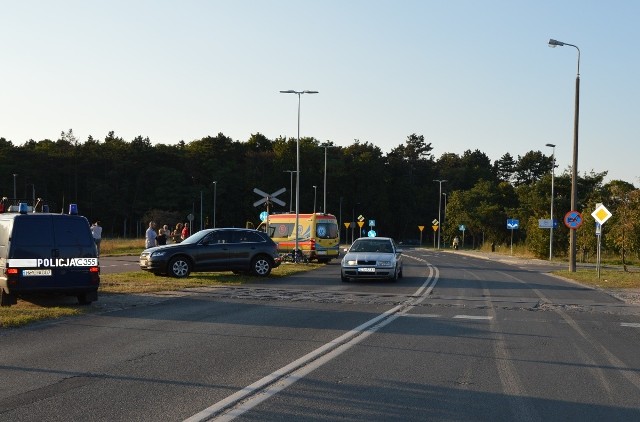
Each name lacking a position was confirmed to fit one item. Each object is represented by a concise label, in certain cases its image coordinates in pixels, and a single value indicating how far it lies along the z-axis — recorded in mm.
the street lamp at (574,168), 33112
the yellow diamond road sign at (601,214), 28141
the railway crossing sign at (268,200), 37781
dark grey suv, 24688
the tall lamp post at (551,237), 48772
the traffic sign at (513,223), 56031
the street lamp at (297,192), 36938
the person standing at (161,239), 32531
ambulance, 38625
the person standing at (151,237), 29855
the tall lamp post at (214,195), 93750
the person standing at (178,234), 36281
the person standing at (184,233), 37119
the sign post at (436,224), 84231
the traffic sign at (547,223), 45031
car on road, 24859
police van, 14922
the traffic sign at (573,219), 31616
